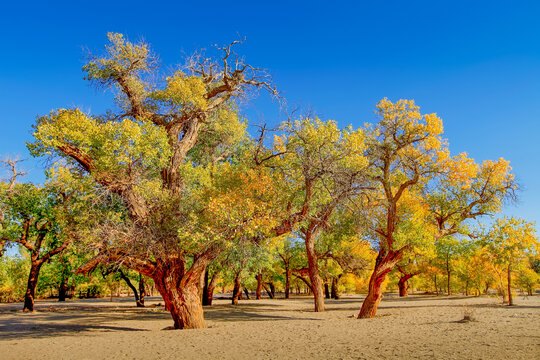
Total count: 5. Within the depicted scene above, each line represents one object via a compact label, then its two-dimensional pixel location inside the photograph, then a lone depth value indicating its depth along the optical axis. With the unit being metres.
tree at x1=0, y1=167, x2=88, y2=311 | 23.83
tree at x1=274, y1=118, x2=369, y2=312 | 13.57
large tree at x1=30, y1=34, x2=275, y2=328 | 12.22
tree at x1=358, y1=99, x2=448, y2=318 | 16.61
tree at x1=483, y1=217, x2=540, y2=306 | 24.56
